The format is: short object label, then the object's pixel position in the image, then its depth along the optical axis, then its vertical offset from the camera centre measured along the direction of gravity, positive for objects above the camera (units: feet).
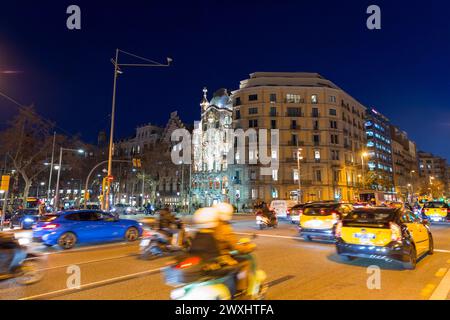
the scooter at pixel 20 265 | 23.32 -5.57
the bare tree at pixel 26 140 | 101.76 +20.18
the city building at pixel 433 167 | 502.79 +51.26
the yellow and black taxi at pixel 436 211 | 83.10 -4.05
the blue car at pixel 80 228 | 39.19 -4.45
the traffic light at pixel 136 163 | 92.07 +10.64
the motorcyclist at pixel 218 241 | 15.39 -2.35
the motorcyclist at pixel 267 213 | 62.90 -3.48
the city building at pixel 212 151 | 204.13 +32.90
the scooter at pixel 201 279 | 14.49 -4.18
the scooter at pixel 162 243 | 32.24 -5.19
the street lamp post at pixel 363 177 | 213.21 +14.31
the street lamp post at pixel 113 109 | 77.10 +23.78
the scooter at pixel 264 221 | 62.74 -5.21
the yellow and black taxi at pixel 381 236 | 25.20 -3.53
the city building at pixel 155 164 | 181.78 +20.76
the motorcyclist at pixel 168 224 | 33.83 -3.16
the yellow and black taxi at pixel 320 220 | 40.93 -3.23
